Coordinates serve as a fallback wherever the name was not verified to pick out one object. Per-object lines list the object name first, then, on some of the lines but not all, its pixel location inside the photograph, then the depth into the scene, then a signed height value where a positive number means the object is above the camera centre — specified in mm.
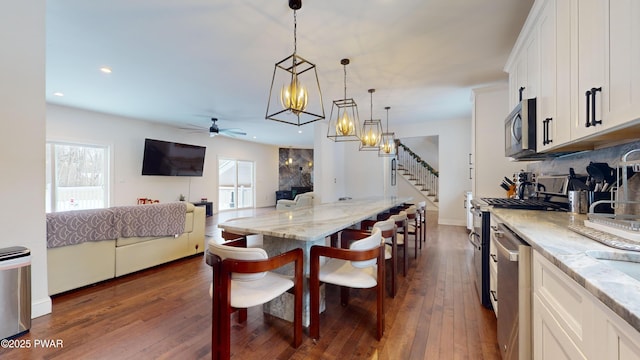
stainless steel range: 2225 -651
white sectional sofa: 2441 -698
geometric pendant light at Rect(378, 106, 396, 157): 4902 +654
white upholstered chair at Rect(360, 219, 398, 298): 2219 -511
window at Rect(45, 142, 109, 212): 5156 +55
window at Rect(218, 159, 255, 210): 9005 -184
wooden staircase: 8930 -260
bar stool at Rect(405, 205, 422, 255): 3357 -546
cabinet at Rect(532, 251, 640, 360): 610 -429
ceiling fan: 5802 +1119
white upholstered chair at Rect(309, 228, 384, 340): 1686 -686
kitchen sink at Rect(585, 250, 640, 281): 832 -278
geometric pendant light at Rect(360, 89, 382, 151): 4030 +666
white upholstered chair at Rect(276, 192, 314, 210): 5715 -523
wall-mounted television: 6359 +552
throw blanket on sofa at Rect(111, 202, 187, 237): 2855 -490
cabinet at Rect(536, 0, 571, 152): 1539 +694
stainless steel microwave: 2066 +439
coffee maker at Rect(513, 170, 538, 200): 2919 -71
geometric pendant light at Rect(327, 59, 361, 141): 3205 +715
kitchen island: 1709 -347
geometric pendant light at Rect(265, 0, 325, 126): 2096 +1474
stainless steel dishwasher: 1202 -591
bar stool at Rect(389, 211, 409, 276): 2768 -622
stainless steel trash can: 1805 -826
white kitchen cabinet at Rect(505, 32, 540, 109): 2049 +1002
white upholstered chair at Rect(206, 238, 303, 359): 1417 -593
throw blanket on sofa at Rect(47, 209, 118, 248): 2379 -478
